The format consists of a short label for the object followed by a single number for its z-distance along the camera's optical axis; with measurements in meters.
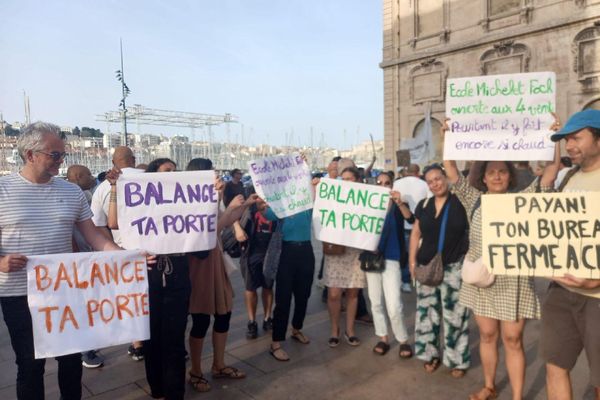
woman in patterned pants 4.09
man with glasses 2.78
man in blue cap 2.63
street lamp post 19.90
